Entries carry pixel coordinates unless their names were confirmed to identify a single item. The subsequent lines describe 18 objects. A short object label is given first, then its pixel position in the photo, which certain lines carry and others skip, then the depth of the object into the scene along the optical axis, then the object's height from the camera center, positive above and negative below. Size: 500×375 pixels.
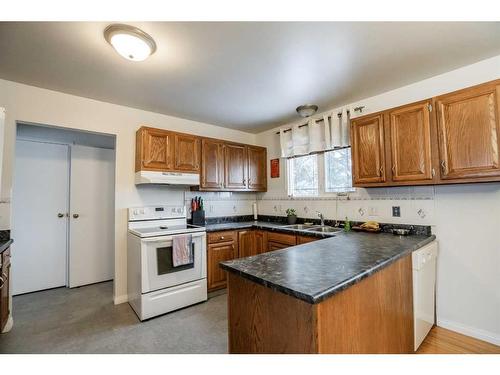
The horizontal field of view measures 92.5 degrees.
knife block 3.22 -0.27
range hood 2.68 +0.24
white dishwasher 1.73 -0.75
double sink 2.76 -0.40
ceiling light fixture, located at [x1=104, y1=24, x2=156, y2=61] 1.52 +1.05
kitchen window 2.94 +0.29
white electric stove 2.39 -0.76
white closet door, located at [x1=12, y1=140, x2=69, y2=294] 3.15 -0.20
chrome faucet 3.00 -0.29
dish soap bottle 2.64 -0.35
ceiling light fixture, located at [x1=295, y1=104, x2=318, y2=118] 2.70 +0.98
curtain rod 2.85 +0.97
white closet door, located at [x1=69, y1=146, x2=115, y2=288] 3.44 -0.23
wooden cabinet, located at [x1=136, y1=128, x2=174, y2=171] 2.72 +0.58
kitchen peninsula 0.92 -0.48
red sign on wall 3.80 +0.45
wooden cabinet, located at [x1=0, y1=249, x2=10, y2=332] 1.85 -0.72
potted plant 3.37 -0.27
